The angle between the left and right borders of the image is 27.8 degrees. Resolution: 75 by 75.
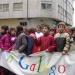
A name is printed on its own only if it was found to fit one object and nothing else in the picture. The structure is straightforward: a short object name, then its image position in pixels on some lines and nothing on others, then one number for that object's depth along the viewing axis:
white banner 4.45
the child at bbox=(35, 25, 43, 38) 6.69
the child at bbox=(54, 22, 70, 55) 4.47
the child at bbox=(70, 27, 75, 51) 4.34
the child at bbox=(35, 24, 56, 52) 4.60
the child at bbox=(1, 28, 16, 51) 5.36
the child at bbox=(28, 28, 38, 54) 4.86
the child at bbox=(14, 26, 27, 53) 4.89
